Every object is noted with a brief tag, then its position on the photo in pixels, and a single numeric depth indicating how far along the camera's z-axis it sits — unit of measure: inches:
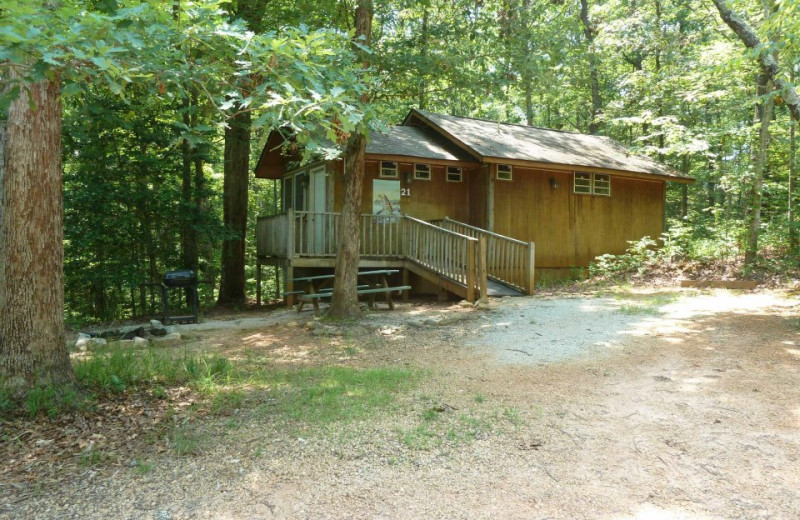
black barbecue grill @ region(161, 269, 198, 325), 379.2
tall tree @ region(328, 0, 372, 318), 339.3
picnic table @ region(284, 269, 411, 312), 389.1
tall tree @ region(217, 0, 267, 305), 569.0
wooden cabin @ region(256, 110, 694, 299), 453.4
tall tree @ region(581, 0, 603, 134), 924.0
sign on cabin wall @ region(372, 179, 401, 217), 503.5
